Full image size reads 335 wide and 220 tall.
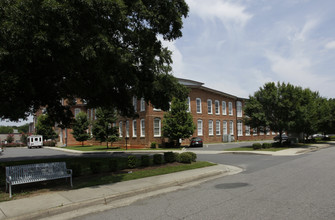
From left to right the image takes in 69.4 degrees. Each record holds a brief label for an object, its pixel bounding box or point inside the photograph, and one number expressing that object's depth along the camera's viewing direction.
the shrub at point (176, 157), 13.87
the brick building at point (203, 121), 33.22
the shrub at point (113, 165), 11.32
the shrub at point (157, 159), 13.17
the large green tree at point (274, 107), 25.57
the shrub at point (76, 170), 10.07
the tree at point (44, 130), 55.78
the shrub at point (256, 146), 24.16
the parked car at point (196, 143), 31.99
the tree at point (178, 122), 30.46
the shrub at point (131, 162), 12.05
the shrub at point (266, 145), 24.50
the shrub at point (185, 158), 13.52
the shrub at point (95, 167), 10.79
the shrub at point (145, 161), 12.67
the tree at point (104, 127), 32.41
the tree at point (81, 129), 42.72
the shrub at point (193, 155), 13.79
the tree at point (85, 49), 7.10
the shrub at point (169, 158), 13.66
